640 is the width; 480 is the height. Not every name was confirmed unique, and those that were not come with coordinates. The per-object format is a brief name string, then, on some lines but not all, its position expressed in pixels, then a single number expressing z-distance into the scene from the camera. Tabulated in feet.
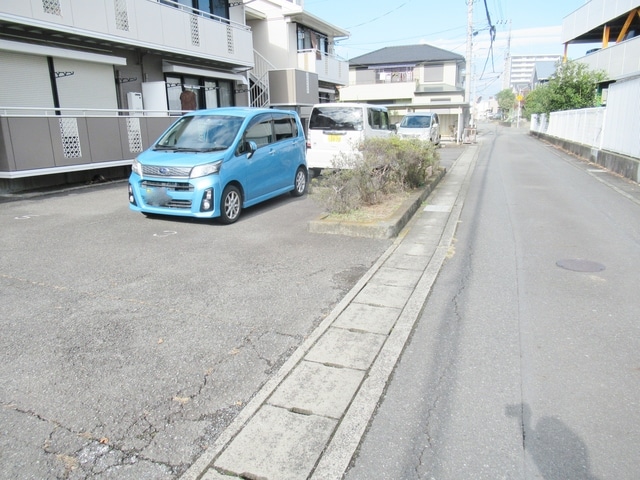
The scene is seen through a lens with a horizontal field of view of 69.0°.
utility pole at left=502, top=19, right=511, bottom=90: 183.21
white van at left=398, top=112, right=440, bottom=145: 73.46
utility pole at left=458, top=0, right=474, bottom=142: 96.25
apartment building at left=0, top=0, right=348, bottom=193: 31.53
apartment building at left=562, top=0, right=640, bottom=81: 71.15
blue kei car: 23.48
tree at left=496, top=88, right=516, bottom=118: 305.96
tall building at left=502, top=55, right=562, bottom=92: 612.45
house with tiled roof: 140.26
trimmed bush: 24.48
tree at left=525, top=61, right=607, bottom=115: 85.87
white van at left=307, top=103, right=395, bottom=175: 39.65
